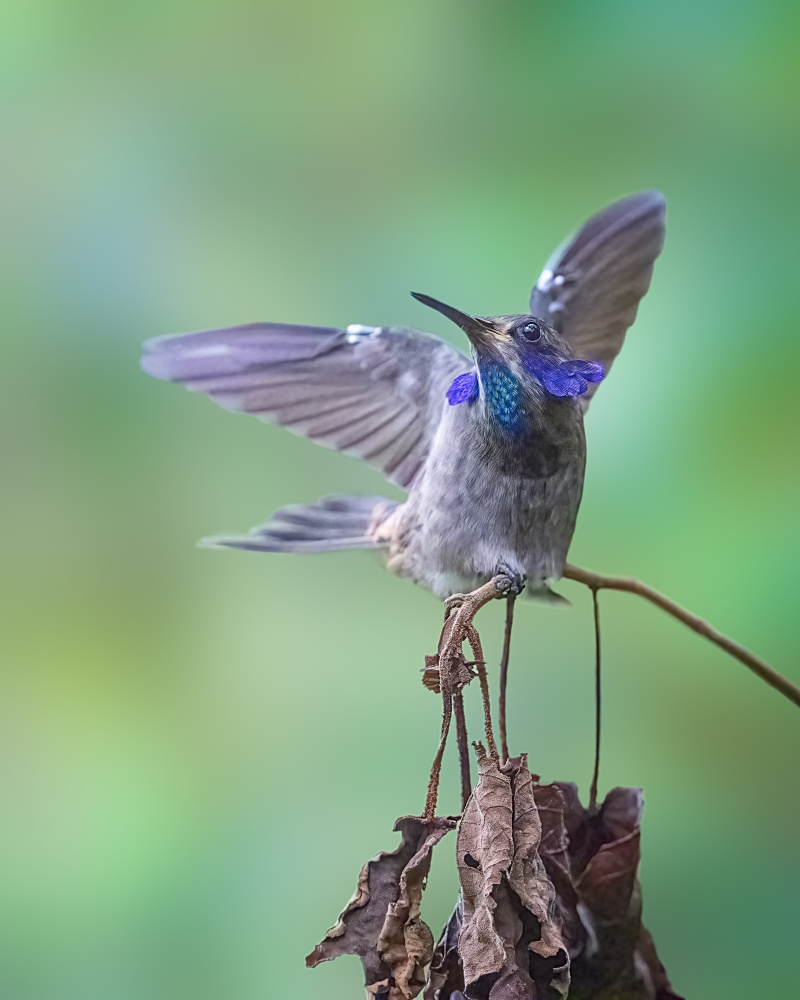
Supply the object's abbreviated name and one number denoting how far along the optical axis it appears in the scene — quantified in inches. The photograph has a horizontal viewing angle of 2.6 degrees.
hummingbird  146.9
